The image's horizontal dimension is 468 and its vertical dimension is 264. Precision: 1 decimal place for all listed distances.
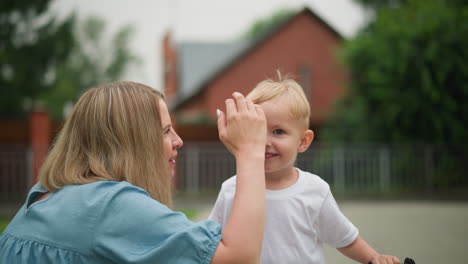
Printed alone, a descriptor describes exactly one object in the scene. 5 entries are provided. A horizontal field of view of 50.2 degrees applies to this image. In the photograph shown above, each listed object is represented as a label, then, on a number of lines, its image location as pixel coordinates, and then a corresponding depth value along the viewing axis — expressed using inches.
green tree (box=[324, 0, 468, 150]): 493.7
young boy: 75.2
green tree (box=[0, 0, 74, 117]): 615.5
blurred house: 803.4
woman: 48.9
